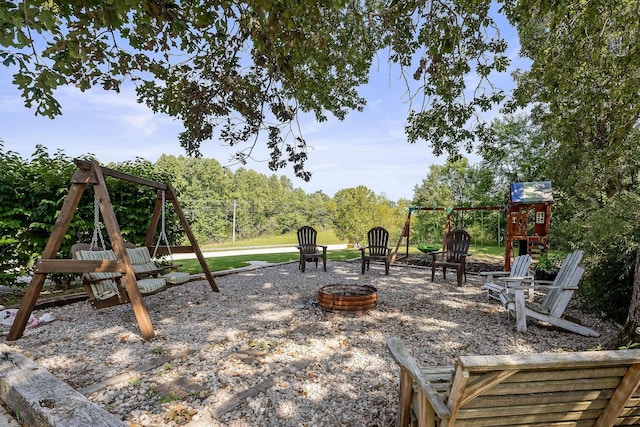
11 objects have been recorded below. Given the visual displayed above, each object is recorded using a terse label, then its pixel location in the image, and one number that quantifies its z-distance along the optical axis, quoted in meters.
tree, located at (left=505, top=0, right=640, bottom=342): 3.70
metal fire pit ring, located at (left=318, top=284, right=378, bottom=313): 4.14
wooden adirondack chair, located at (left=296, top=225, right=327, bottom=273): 7.45
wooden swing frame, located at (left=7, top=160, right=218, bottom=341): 3.28
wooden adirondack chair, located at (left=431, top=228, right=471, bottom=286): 6.12
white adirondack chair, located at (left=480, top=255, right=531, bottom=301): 4.36
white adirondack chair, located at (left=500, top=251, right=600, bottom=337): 3.53
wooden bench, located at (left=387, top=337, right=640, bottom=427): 1.12
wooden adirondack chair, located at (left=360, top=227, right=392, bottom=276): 7.29
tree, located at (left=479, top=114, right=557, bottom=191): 14.71
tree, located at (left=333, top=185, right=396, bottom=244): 12.44
